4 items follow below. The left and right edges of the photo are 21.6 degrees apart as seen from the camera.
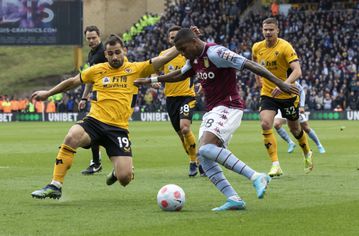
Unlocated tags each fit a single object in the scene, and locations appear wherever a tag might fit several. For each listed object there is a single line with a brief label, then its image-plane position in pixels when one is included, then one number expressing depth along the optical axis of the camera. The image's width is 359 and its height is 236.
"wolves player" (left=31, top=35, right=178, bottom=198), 11.48
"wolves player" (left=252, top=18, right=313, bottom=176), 15.09
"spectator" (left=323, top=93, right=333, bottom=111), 45.38
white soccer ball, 10.30
